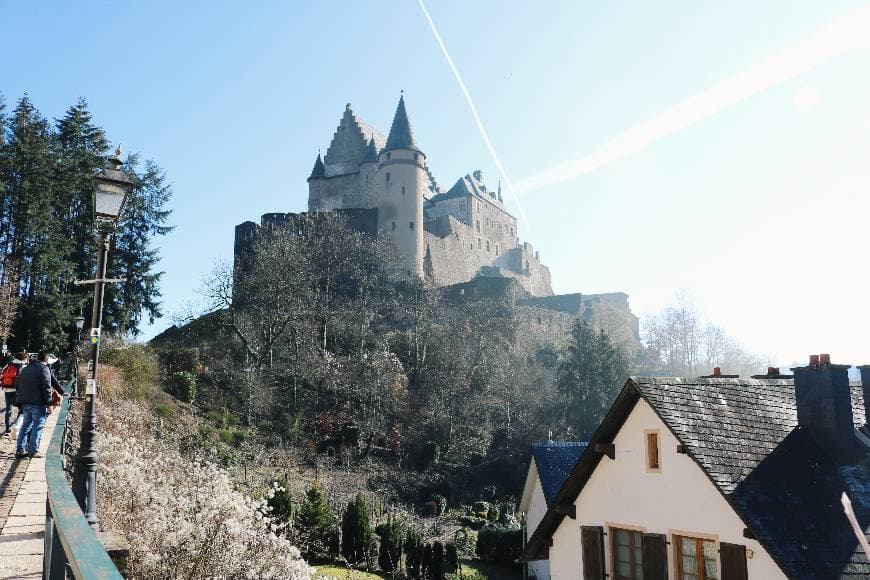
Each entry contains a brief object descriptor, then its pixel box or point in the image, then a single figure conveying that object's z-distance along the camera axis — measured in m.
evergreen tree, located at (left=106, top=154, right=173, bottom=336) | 35.59
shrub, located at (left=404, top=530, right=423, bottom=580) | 22.08
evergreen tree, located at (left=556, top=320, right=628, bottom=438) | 41.75
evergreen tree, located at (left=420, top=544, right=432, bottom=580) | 22.05
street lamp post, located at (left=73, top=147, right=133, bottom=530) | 7.33
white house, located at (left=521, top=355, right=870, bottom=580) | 9.27
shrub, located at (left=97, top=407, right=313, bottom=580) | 7.01
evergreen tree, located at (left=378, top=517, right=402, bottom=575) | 22.16
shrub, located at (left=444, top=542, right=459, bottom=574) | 22.77
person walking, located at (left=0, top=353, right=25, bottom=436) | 13.08
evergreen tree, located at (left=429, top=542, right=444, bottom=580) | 22.09
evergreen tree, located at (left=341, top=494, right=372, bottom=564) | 21.67
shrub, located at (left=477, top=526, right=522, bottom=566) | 25.84
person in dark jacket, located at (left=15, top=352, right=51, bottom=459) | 10.33
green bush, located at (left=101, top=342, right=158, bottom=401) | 25.03
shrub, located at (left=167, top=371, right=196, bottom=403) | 30.06
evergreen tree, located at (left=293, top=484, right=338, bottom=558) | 20.78
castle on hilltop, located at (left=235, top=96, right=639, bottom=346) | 58.31
